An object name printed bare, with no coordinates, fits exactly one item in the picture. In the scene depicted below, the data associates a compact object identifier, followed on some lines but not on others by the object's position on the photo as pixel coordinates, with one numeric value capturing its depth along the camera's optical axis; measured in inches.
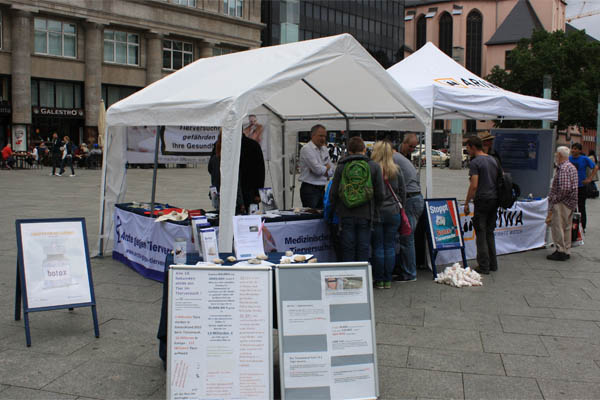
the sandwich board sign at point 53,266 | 192.4
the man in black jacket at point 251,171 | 319.3
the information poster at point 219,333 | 139.3
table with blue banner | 271.1
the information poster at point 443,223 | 295.6
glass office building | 2420.0
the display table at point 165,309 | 160.2
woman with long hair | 262.5
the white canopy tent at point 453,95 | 342.3
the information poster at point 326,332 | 141.3
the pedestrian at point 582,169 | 400.2
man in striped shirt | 336.2
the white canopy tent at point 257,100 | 231.0
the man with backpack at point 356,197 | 245.9
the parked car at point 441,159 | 1651.1
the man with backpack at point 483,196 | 297.7
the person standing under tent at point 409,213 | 279.9
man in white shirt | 326.3
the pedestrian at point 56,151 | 997.8
